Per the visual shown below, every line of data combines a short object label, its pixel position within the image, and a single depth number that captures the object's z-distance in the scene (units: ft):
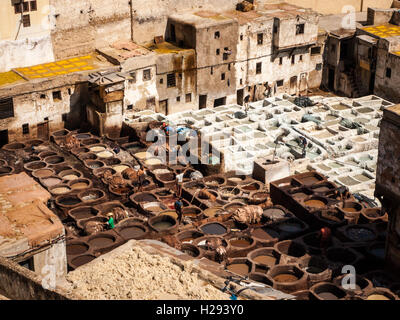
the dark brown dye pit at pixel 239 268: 121.29
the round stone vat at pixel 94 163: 161.38
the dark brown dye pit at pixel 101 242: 128.06
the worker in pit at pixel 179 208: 138.82
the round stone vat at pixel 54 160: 163.12
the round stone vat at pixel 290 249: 127.61
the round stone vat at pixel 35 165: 159.33
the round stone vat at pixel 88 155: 164.96
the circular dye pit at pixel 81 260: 120.78
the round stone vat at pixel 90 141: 171.16
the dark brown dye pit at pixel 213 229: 134.41
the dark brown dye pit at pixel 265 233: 132.98
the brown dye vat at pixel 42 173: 154.61
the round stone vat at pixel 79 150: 166.30
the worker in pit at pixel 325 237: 128.67
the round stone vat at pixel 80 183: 151.74
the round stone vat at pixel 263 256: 124.67
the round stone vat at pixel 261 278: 116.82
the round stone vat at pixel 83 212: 141.38
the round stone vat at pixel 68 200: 146.00
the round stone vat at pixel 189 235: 131.75
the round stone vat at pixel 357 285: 112.68
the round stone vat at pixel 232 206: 143.54
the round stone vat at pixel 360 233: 131.03
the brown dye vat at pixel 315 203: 142.20
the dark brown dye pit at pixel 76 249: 125.70
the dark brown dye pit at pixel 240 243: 131.01
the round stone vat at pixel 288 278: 115.96
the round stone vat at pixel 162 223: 134.10
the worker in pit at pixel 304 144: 170.50
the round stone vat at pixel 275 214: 138.41
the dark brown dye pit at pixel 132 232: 131.34
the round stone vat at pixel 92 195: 147.74
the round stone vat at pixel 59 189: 148.62
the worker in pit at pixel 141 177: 153.26
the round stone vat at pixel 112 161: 163.41
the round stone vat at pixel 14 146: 167.13
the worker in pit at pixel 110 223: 134.31
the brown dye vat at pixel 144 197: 146.91
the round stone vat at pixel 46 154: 164.20
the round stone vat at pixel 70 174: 155.59
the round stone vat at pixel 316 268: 119.24
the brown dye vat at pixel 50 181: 151.53
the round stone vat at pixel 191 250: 124.77
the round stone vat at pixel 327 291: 113.91
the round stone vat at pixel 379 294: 111.14
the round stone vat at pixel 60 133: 173.47
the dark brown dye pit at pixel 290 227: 135.03
